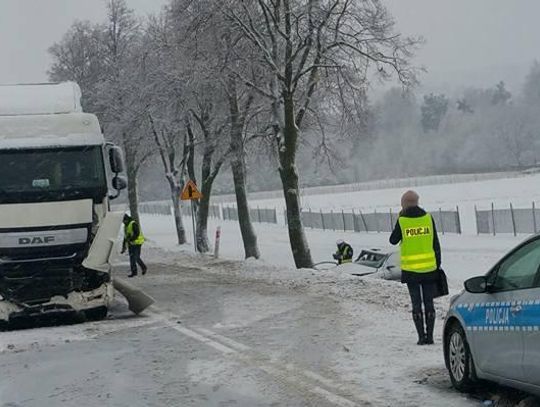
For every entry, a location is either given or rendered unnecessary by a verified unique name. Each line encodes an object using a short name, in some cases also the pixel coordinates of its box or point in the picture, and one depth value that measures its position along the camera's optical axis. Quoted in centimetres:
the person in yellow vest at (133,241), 2217
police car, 632
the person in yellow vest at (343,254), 2319
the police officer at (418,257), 995
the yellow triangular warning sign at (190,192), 2928
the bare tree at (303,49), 2191
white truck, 1337
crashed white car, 2008
